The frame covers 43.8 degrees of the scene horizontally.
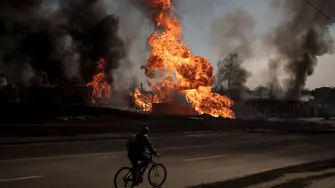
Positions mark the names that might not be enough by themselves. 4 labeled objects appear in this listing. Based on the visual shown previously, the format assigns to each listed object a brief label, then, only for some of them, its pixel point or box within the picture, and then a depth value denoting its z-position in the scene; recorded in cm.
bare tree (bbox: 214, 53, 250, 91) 7556
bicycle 890
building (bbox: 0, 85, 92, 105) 4309
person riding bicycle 877
